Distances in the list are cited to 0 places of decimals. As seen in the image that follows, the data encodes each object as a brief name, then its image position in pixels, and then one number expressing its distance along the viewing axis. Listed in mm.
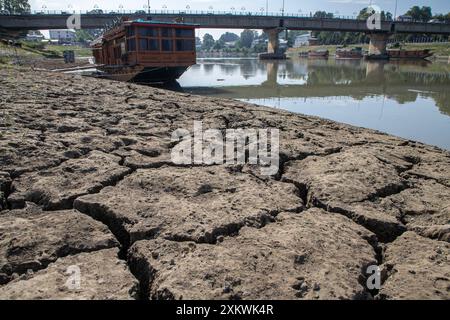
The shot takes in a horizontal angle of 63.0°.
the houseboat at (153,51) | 16312
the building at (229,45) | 148612
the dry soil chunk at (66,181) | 2561
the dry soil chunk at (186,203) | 2219
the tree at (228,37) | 188312
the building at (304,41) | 94500
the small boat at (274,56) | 54500
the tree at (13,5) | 65625
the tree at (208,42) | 154688
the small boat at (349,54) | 54469
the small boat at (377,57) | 47562
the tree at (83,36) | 110200
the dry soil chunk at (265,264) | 1700
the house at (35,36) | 82812
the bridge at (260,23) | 39094
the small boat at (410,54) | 46406
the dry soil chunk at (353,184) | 2400
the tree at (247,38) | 147025
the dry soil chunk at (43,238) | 1890
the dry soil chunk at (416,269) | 1719
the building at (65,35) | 113038
